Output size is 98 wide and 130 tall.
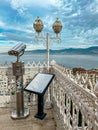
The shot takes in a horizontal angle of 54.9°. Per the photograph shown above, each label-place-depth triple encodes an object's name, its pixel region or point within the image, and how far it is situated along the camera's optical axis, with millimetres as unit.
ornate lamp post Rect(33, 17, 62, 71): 2660
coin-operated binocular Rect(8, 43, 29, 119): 2188
